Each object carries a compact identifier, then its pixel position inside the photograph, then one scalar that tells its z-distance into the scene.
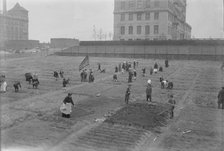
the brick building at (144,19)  75.56
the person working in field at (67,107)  15.77
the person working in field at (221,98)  19.12
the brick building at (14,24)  98.00
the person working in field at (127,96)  19.55
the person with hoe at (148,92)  20.27
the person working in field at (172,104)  16.39
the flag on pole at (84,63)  27.38
